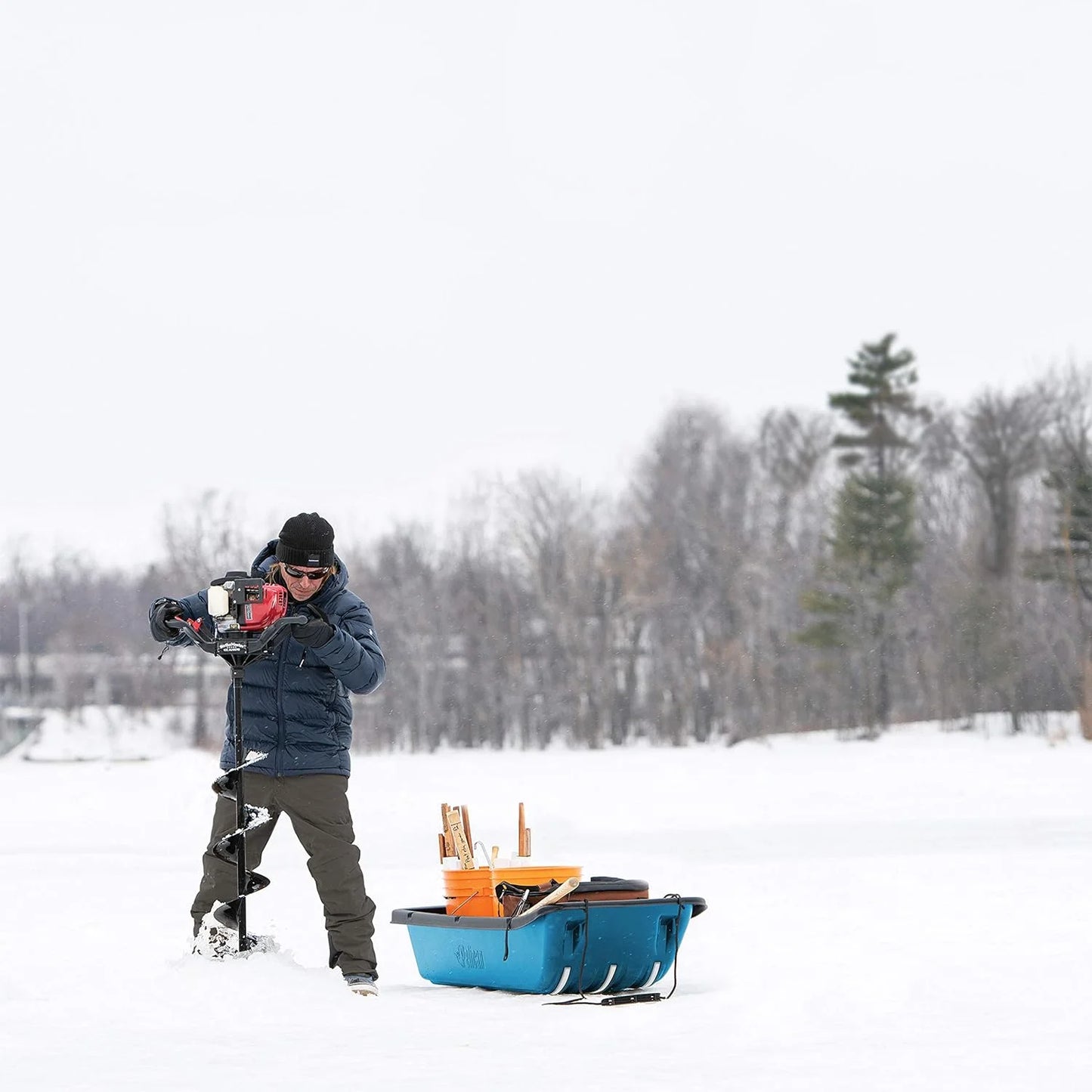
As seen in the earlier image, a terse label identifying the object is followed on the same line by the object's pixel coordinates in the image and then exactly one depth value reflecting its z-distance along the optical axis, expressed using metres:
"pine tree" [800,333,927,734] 96.62
